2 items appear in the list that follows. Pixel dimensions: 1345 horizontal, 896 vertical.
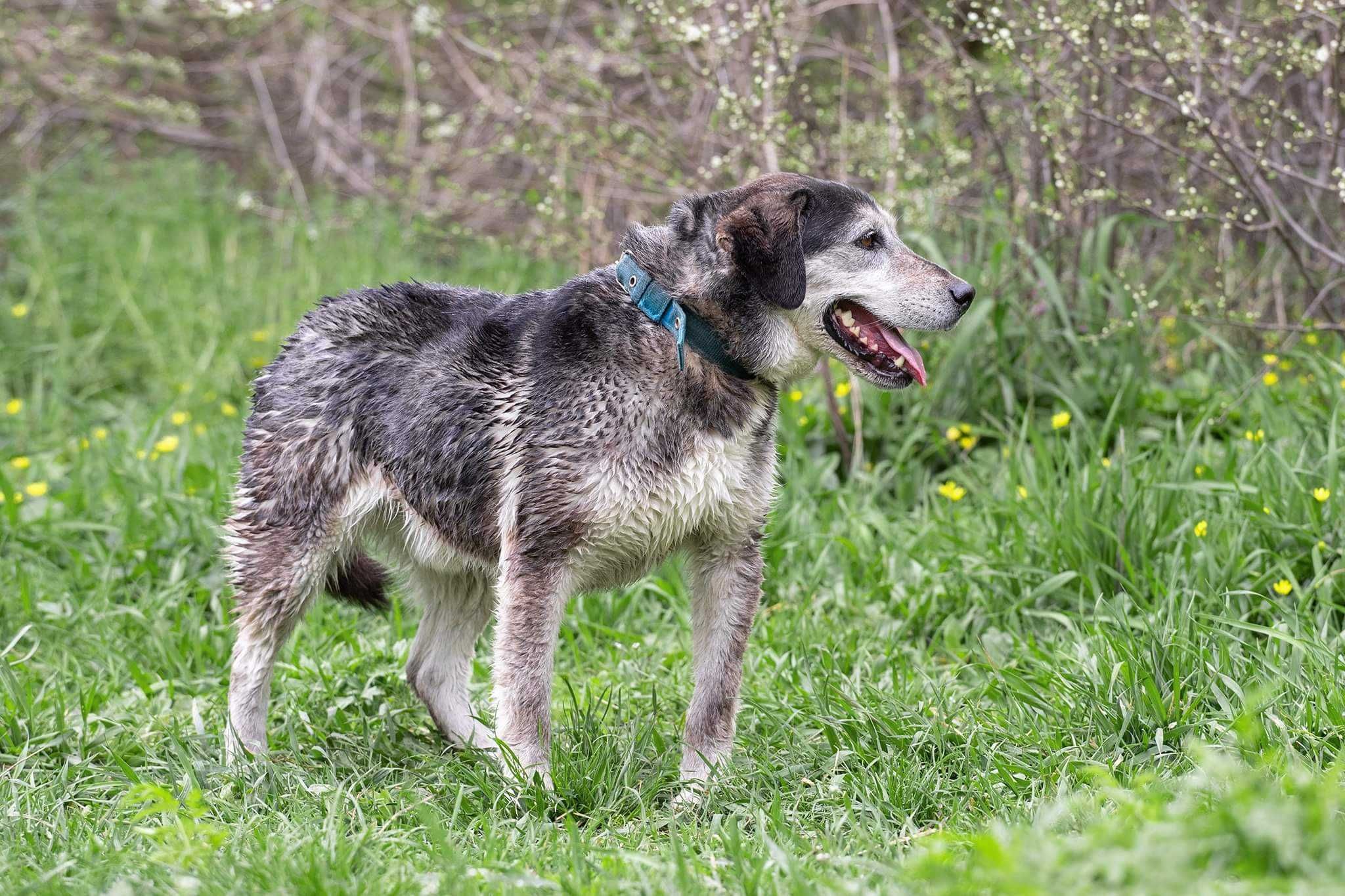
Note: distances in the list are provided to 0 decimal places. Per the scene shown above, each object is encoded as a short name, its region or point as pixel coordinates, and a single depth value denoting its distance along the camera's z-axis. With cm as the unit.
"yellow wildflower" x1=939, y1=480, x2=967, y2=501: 1009
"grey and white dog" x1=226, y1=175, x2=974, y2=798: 716
